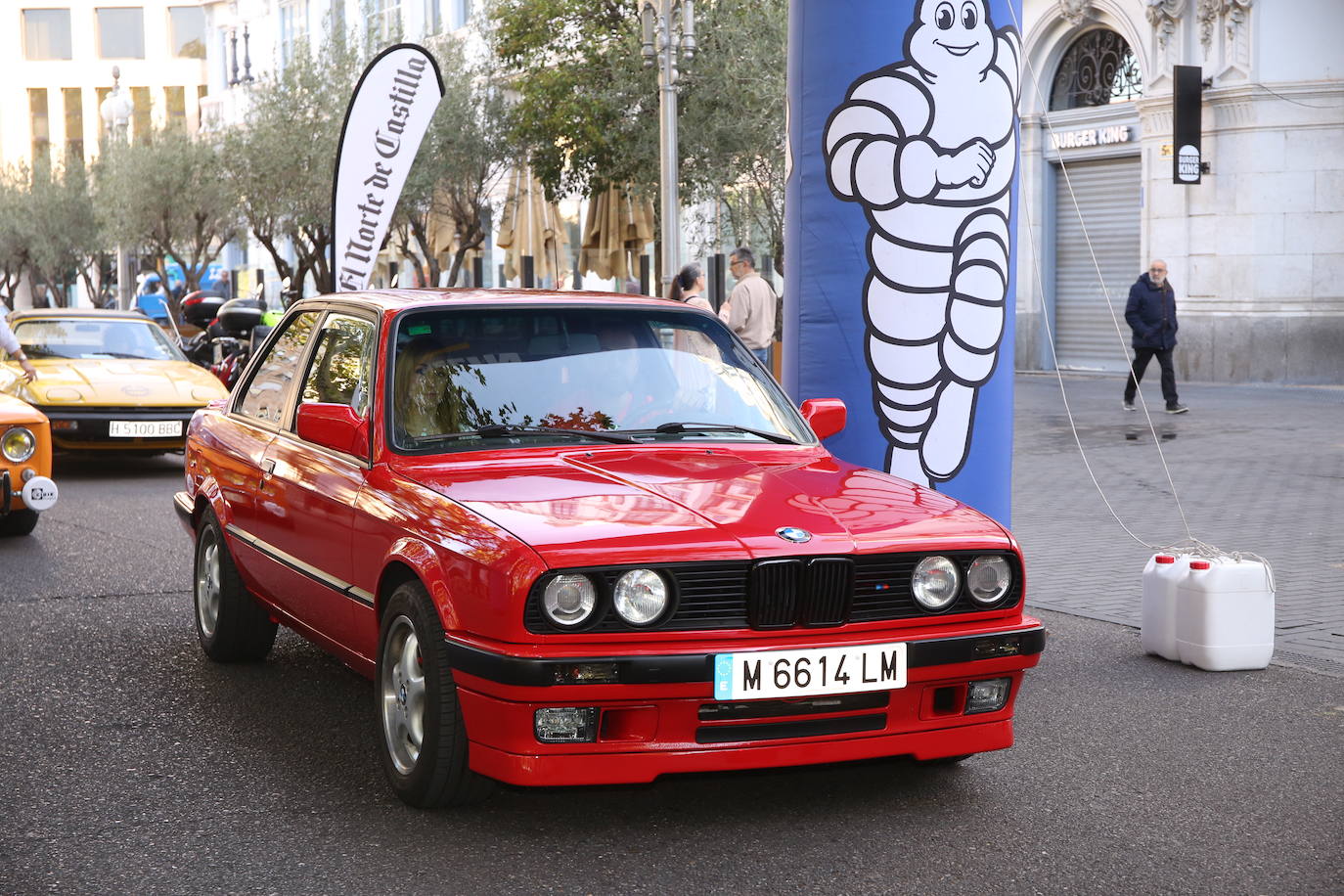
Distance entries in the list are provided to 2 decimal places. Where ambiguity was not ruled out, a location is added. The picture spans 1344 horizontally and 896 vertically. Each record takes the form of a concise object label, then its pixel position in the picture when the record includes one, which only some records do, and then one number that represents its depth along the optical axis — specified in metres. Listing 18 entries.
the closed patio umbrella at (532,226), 27.61
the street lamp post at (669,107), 19.42
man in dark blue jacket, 19.08
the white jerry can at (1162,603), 6.64
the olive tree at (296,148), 31.56
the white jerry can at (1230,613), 6.47
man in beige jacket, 15.05
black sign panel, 23.44
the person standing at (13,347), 11.40
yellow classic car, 13.78
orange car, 9.86
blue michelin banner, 7.03
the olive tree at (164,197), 38.72
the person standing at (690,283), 13.69
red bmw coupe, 4.19
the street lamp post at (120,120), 37.41
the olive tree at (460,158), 31.33
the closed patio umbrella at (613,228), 26.52
